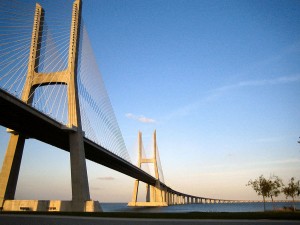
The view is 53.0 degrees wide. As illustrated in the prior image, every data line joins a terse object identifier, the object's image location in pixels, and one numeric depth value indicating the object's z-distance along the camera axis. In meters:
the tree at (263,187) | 41.38
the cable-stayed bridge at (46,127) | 27.33
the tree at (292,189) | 41.56
